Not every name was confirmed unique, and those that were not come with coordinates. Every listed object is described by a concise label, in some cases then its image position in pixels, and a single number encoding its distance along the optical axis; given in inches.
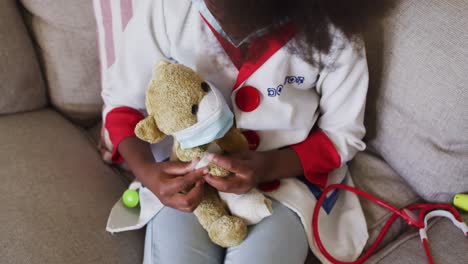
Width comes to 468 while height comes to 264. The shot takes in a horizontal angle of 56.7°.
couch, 29.7
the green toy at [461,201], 32.7
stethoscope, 31.0
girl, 27.5
